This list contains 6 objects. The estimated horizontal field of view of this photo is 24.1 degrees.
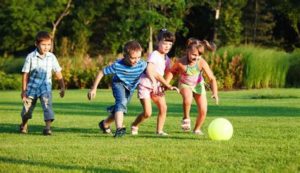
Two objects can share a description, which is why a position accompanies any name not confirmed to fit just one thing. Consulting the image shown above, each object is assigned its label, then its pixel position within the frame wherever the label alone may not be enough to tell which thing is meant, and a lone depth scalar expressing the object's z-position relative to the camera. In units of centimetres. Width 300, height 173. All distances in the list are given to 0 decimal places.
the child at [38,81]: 1155
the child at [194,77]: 1122
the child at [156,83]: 1102
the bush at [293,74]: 3544
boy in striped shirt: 1080
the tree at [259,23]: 6200
